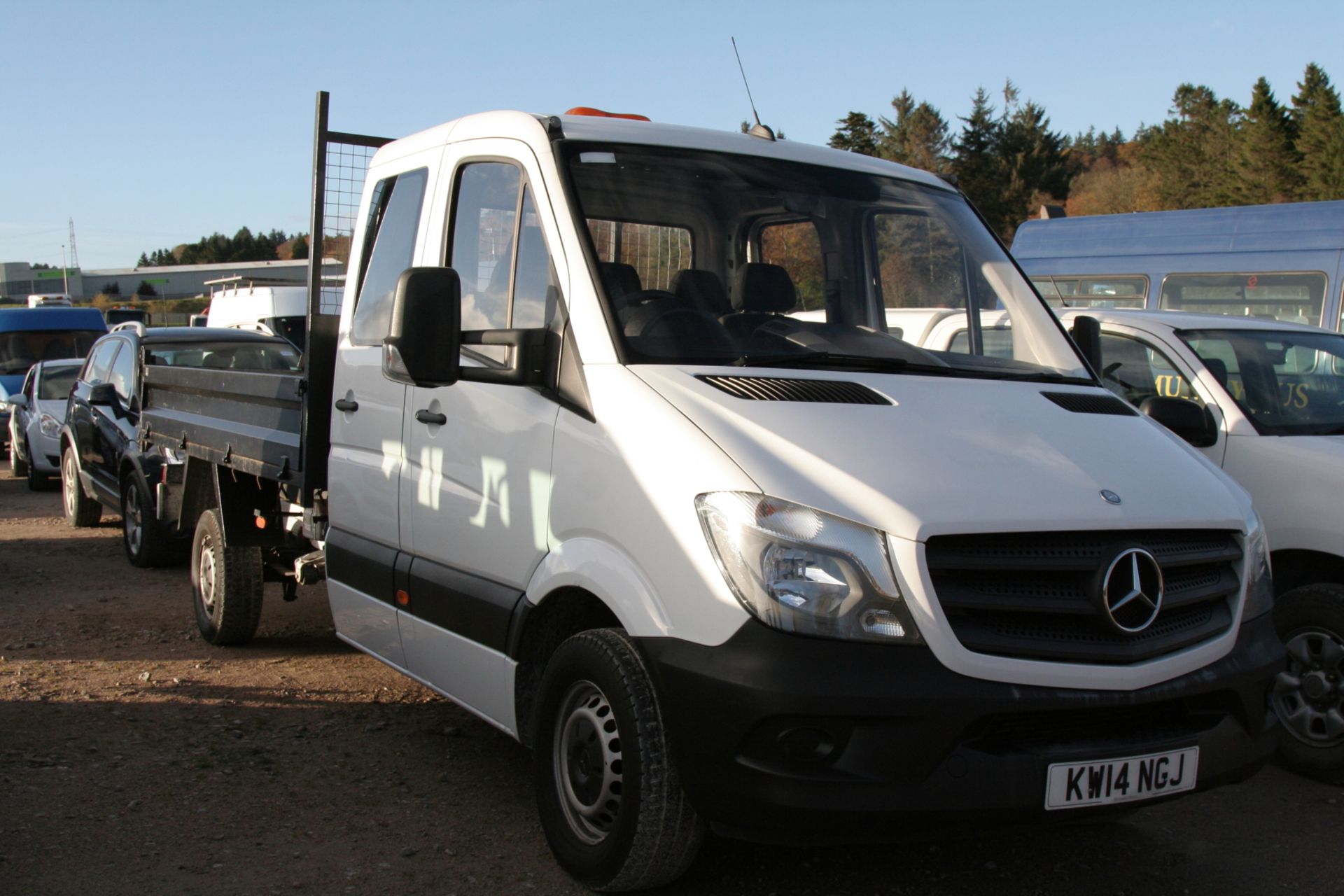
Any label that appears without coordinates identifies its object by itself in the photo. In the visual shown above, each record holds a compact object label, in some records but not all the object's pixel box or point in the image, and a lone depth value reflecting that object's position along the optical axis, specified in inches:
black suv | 374.9
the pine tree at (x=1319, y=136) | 2129.7
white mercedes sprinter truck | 122.4
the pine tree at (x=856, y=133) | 2402.8
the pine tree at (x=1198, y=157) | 2600.9
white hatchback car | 601.6
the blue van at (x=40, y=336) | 789.9
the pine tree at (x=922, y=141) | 3169.3
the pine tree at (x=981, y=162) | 2839.6
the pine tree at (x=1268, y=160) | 2386.8
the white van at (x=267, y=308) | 951.6
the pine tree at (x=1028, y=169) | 2866.6
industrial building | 4077.3
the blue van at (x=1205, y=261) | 446.0
